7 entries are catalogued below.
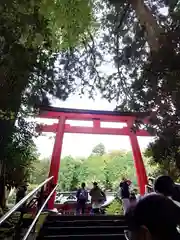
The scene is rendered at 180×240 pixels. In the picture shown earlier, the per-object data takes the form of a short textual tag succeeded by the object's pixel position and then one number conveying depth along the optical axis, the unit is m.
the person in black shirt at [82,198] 5.05
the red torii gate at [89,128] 6.62
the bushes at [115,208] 5.58
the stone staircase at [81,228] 2.03
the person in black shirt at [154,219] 0.65
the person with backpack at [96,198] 4.75
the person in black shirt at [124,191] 4.10
